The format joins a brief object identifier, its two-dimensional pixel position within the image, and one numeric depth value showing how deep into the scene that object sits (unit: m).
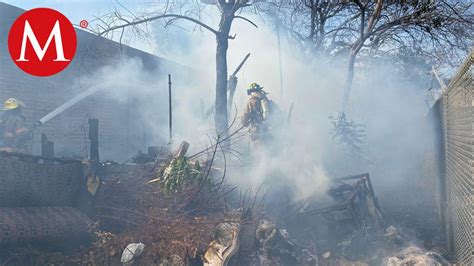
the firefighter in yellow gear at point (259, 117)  8.85
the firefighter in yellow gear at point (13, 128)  7.71
